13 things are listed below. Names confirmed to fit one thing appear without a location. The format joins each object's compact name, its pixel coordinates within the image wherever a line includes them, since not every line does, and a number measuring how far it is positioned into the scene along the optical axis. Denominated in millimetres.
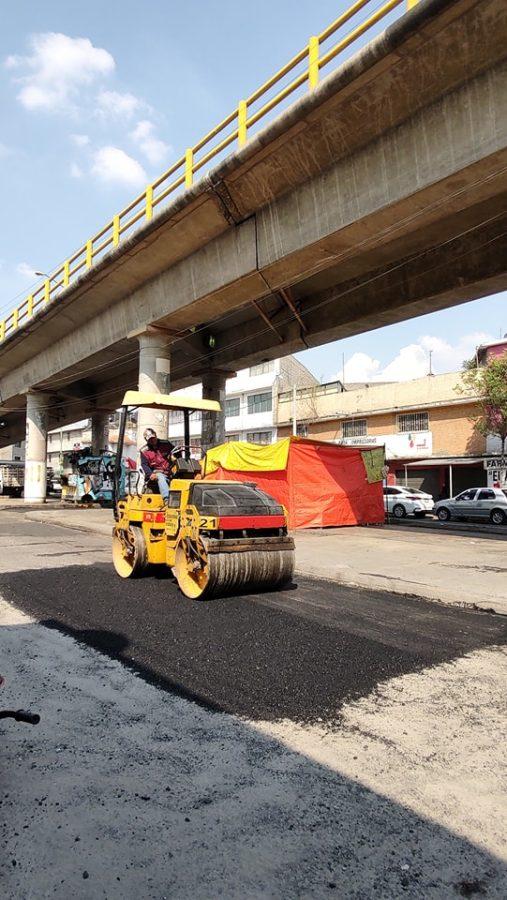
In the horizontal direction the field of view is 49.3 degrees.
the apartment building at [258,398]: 45812
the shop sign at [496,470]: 28369
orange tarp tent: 15961
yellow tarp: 16000
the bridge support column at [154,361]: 18469
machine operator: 8284
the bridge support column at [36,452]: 30750
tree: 28297
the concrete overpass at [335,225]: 9070
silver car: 23703
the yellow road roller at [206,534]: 6688
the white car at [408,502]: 27391
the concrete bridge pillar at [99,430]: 35562
